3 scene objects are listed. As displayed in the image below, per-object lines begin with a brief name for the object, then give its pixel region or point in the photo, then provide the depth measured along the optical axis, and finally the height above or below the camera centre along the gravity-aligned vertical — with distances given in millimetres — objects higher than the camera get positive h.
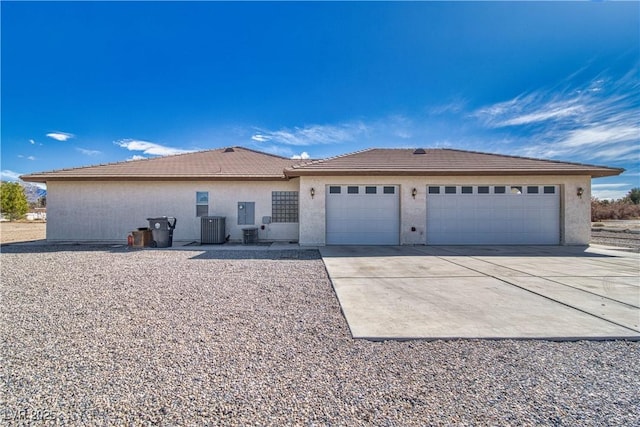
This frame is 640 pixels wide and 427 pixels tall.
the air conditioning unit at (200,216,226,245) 11273 -610
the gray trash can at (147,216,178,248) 10766 -661
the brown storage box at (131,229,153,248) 10734 -935
